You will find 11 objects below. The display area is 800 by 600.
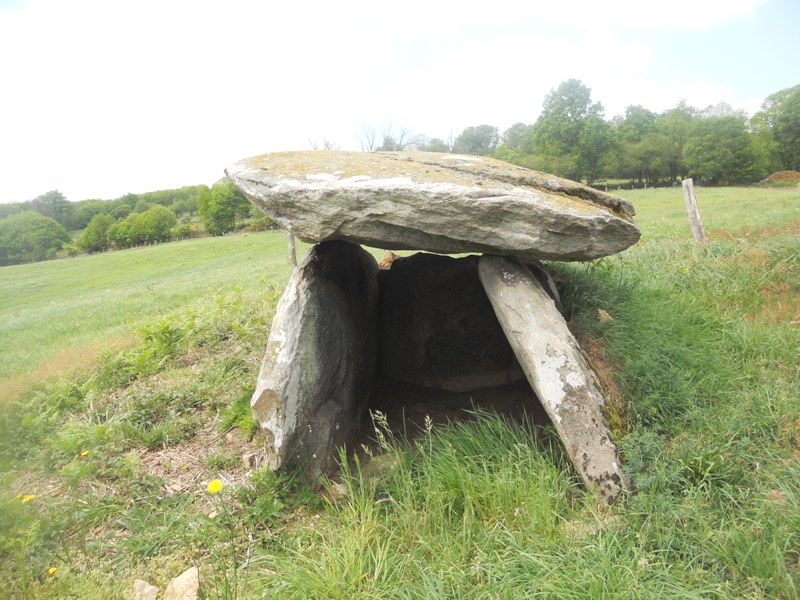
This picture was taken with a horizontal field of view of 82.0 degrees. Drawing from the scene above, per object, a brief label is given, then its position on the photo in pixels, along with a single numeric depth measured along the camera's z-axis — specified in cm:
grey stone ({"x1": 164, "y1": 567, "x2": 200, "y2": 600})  283
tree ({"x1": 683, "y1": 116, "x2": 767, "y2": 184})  4256
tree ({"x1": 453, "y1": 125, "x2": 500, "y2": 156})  7362
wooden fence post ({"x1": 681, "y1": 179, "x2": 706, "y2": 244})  925
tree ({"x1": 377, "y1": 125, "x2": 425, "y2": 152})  5057
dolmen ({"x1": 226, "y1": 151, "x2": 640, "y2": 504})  364
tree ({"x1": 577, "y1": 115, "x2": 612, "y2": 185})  4603
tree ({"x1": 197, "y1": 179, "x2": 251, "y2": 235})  4766
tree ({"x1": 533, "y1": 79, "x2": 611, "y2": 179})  4588
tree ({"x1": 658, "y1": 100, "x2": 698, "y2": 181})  4772
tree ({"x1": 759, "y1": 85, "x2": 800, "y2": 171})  4272
